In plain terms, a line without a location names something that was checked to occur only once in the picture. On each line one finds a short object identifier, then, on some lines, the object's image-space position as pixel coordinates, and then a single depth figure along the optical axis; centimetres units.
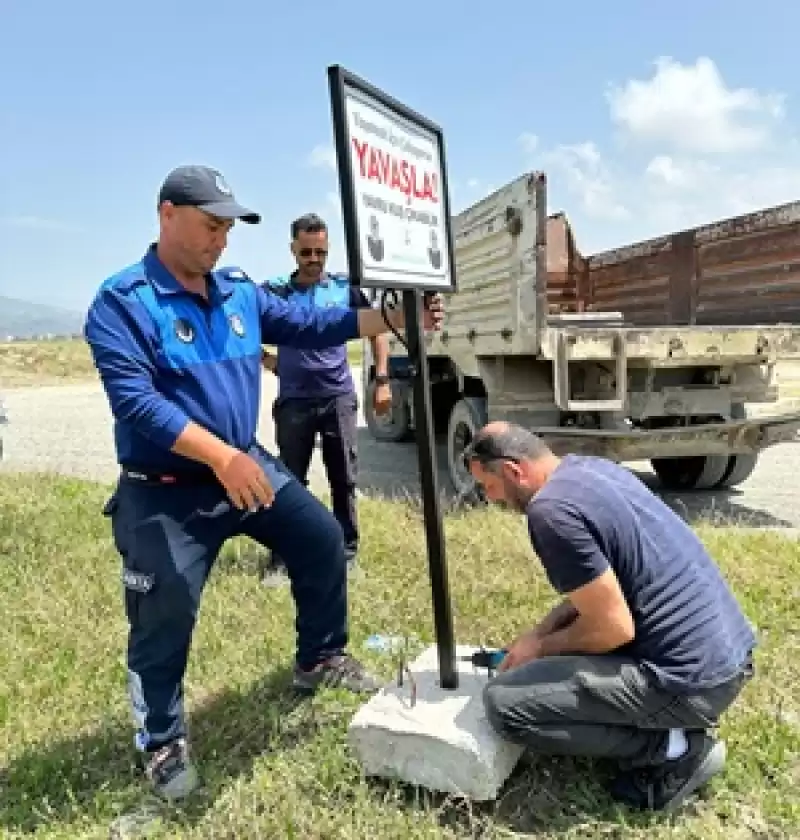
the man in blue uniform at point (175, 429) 238
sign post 229
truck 520
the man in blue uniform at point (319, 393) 430
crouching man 230
